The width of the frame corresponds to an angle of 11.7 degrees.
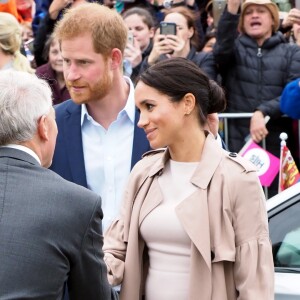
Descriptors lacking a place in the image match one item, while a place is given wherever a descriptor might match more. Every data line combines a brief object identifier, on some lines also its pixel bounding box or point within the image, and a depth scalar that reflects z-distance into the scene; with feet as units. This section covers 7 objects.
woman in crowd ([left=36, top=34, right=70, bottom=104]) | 41.98
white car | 25.81
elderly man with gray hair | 15.31
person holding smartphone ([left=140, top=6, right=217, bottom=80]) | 42.02
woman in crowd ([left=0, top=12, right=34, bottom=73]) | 32.20
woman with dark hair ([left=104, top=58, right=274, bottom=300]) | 18.96
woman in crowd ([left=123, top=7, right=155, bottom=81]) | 47.06
